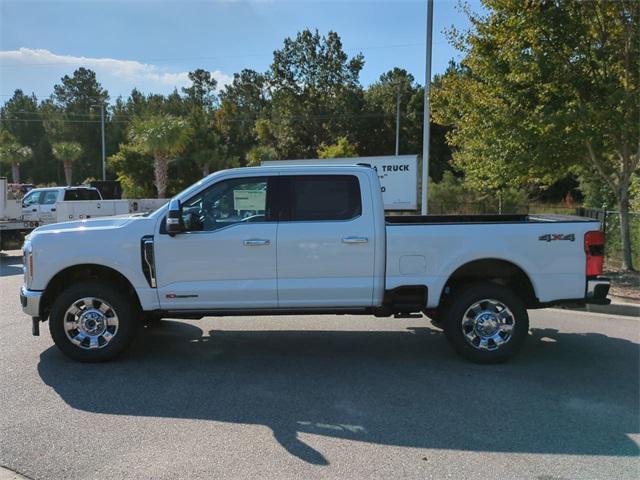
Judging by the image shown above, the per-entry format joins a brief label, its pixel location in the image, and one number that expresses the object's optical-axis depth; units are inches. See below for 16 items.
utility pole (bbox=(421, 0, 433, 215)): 544.7
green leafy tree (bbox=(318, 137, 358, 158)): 1179.2
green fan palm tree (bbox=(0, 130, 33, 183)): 1783.8
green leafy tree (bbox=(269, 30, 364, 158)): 1903.3
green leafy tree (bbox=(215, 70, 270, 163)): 2197.3
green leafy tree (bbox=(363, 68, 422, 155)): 1899.6
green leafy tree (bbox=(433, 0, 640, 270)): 392.5
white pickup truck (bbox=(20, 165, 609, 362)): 211.0
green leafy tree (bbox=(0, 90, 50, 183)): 2588.6
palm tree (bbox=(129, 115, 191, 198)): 1106.1
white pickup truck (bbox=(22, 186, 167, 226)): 682.8
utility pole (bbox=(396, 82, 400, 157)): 1721.2
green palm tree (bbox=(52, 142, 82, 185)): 1790.1
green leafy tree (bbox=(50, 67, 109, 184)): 2539.4
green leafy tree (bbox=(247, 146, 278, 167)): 1387.8
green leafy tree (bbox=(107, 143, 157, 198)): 1350.9
